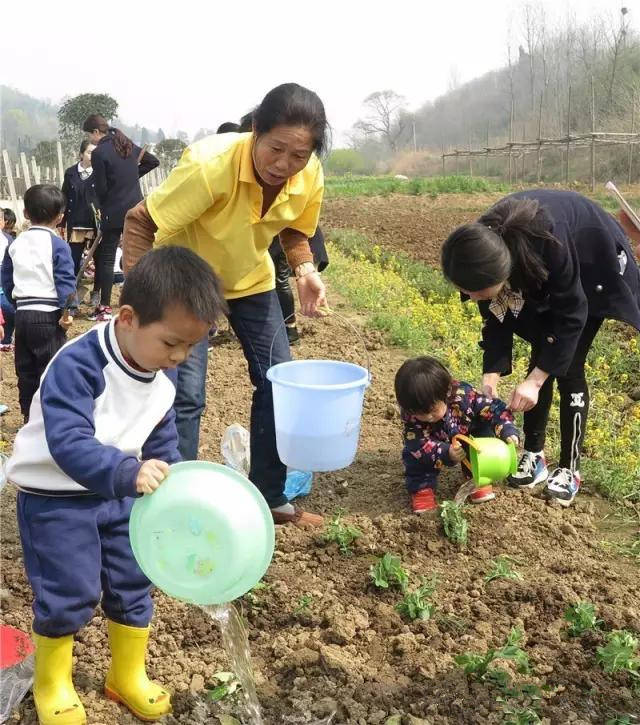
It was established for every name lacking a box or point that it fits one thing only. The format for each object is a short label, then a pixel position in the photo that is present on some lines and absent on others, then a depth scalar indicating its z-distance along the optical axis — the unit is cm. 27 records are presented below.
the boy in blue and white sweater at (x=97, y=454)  175
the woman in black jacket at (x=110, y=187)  705
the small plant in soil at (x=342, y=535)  296
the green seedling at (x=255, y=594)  264
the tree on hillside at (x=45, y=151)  3218
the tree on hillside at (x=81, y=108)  3272
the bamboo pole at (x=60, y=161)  1591
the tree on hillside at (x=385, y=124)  7725
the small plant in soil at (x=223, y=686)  215
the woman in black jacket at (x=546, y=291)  281
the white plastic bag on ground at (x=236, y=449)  349
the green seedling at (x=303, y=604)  259
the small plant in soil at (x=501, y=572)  276
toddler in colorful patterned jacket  323
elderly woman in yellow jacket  247
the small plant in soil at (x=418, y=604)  255
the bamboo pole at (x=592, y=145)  2205
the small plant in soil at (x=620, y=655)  222
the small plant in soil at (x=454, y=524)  302
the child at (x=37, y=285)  424
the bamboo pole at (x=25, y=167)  1496
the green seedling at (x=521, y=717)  206
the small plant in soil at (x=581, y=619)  244
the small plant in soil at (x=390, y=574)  269
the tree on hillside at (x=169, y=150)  3750
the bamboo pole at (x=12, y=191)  1325
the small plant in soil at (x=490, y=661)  221
